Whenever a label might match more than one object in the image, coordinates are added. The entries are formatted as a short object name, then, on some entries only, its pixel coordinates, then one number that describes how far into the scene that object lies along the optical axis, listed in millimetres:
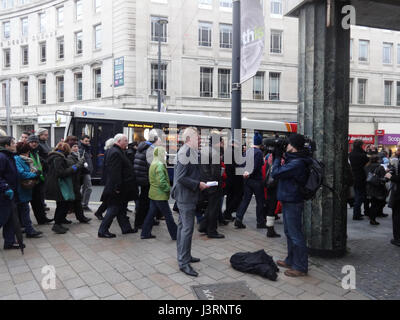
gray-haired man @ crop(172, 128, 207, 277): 4297
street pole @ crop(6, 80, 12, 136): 16822
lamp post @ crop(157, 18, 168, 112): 19953
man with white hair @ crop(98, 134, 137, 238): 5750
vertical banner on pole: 5797
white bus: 11758
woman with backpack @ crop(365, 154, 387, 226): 7164
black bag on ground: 4109
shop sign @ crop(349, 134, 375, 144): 28759
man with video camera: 4141
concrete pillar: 4777
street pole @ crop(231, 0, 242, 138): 6586
